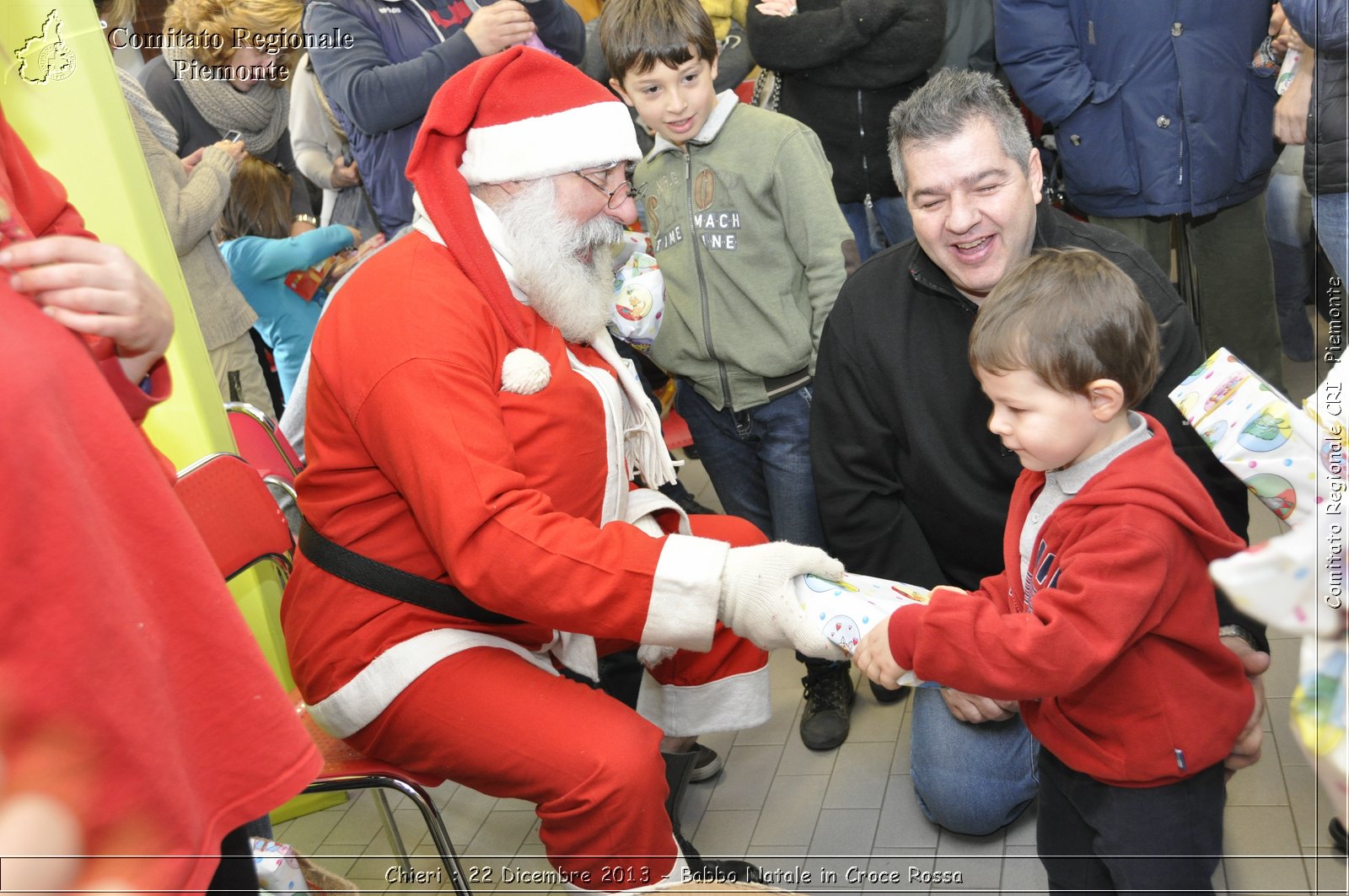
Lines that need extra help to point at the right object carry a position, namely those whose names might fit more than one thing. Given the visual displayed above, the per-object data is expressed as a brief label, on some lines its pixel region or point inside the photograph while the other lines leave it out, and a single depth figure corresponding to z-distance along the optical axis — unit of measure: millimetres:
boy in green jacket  3465
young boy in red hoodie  1785
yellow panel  2703
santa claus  2172
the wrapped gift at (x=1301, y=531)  909
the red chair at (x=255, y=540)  2232
